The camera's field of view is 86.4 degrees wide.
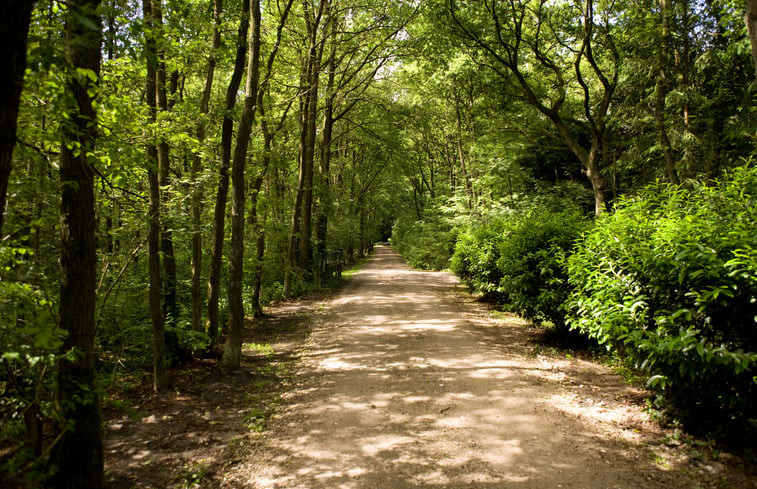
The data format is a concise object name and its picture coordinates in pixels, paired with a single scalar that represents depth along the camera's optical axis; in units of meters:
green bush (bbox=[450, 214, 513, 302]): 11.21
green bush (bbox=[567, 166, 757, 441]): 3.62
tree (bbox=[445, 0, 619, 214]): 10.99
